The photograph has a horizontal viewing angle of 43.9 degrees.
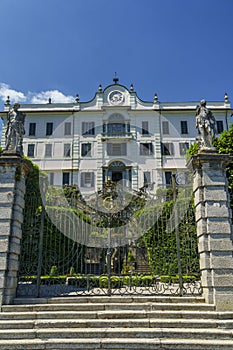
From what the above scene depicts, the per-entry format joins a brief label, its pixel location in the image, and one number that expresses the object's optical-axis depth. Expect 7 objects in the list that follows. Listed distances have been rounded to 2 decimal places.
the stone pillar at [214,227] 7.00
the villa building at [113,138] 27.84
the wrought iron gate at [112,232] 8.41
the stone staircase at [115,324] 5.95
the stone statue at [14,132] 8.30
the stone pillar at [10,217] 7.21
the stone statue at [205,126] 8.23
